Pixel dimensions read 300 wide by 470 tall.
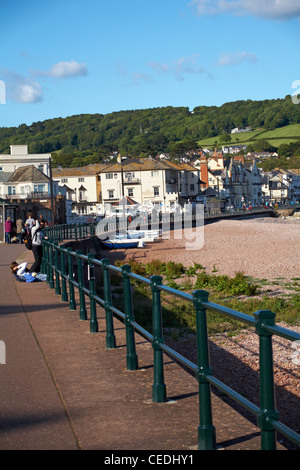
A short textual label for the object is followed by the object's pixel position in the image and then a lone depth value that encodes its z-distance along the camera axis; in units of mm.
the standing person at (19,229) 41381
